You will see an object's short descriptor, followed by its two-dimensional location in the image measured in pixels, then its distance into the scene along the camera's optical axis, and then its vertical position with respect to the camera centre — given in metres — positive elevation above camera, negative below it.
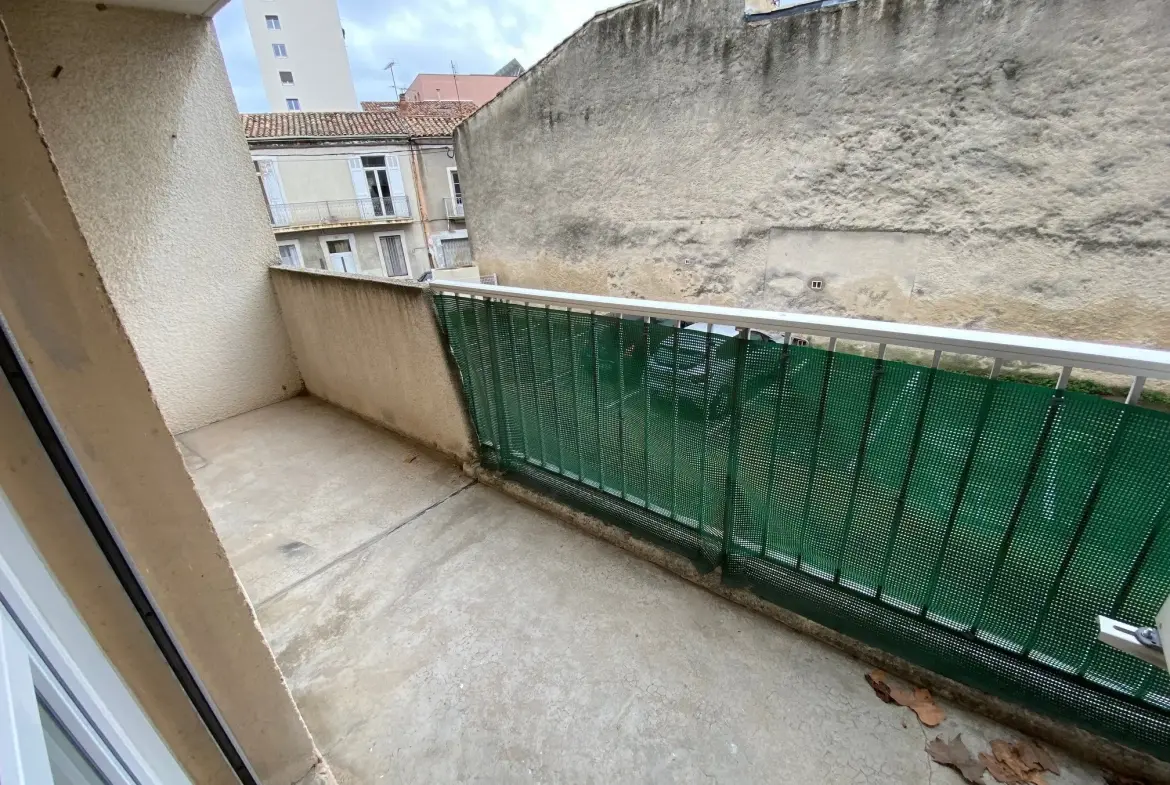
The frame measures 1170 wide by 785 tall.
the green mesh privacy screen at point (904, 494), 1.27 -0.98
